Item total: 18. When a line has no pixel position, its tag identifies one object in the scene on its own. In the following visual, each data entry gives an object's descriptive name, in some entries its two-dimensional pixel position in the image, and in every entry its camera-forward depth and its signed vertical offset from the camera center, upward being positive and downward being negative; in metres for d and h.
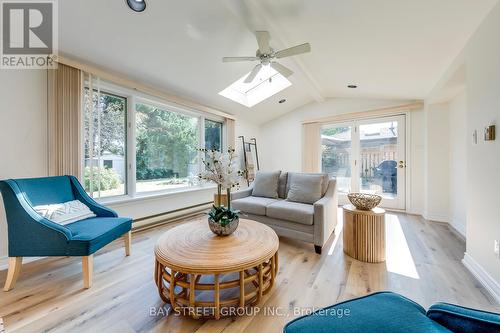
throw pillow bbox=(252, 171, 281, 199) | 3.31 -0.31
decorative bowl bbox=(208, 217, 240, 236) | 1.76 -0.53
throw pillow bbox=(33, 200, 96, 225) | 1.91 -0.44
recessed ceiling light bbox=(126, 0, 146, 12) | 1.96 +1.58
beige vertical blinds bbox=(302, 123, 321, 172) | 5.20 +0.49
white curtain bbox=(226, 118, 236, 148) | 4.86 +0.82
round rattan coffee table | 1.35 -0.66
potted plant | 1.72 -0.11
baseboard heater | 3.22 -0.88
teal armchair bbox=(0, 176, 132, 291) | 1.71 -0.59
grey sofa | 2.38 -0.60
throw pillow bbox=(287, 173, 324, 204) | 2.85 -0.32
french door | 4.28 +0.20
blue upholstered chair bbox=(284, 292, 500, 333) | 0.71 -0.59
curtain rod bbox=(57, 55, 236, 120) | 2.38 +1.20
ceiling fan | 2.20 +1.30
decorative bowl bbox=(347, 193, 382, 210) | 2.25 -0.39
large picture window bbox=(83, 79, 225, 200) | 2.71 +0.38
